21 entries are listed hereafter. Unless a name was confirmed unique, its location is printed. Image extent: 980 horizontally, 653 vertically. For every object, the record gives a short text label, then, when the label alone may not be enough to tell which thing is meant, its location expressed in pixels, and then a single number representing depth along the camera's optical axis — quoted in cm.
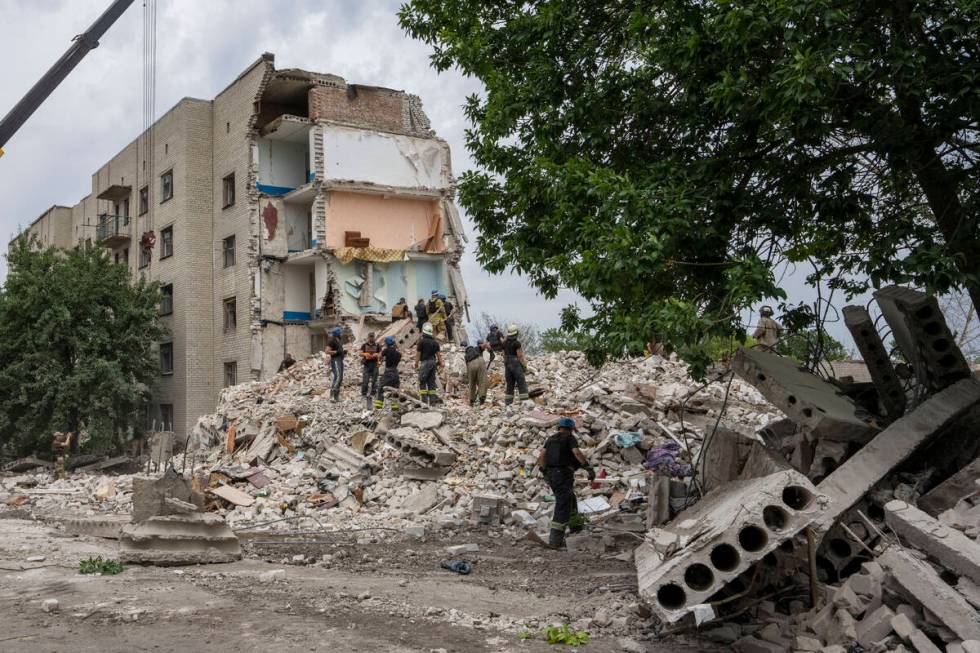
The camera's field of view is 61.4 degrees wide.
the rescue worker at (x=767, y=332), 1427
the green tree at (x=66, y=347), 2645
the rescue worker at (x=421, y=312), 2191
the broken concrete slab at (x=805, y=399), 740
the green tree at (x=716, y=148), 667
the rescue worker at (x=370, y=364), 1838
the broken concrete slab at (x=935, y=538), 523
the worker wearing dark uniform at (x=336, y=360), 1941
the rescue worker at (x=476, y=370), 1723
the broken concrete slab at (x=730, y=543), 538
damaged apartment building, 2789
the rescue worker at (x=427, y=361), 1666
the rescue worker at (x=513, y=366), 1603
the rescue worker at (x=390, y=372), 1673
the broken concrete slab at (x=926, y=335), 735
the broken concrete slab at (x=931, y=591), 488
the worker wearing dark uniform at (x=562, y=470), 1015
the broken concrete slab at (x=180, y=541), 949
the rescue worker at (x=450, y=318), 2517
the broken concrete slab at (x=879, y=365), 806
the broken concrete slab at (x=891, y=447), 668
